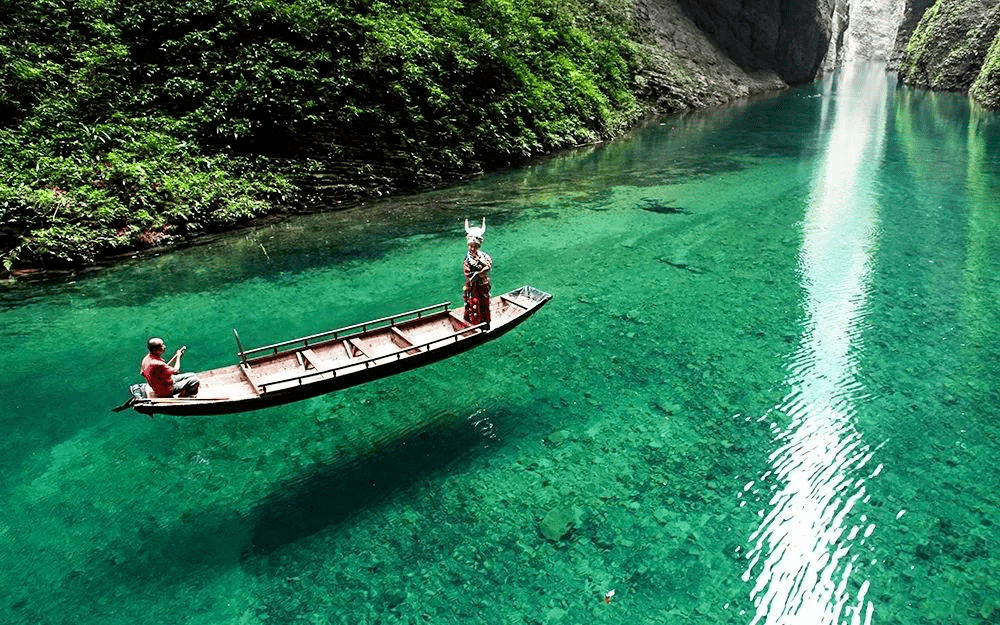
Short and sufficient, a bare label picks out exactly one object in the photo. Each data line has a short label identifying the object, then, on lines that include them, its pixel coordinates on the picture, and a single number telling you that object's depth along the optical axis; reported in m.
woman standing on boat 10.44
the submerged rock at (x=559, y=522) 8.41
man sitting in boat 8.39
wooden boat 8.45
